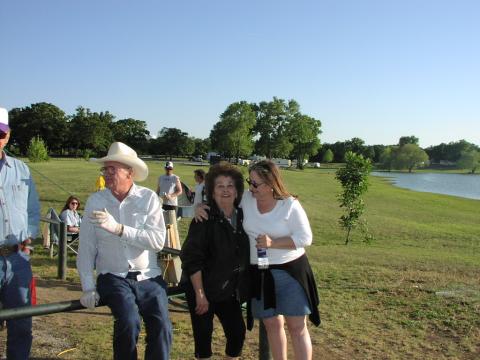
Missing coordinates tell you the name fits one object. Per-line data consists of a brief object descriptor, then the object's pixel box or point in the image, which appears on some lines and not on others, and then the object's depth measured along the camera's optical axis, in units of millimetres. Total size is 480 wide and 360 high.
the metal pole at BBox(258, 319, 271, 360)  3455
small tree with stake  15273
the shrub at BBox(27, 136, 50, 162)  50588
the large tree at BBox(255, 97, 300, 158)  97188
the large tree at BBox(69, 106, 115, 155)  91000
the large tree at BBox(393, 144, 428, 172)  128750
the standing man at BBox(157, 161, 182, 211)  10997
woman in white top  3277
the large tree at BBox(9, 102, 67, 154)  89125
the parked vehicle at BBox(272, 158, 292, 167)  97525
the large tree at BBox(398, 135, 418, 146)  177962
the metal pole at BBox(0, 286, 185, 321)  2288
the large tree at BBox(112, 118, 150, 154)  113288
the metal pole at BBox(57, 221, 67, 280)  7286
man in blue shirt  3160
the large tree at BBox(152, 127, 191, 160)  116750
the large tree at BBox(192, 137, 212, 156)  128587
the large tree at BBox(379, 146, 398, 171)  131875
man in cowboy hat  2959
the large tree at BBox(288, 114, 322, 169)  95700
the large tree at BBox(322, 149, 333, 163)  134125
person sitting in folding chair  9569
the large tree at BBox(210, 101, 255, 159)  90625
